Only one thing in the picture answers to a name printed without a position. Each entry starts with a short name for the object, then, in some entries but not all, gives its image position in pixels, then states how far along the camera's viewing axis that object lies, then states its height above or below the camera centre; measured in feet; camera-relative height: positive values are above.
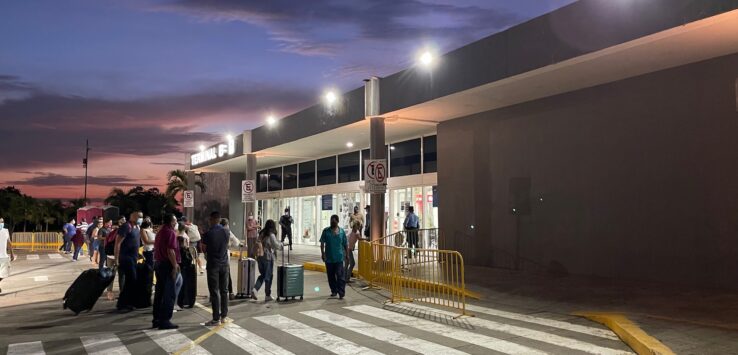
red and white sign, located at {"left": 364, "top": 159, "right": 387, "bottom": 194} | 51.78 +3.85
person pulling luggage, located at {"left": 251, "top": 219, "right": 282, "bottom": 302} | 39.50 -2.39
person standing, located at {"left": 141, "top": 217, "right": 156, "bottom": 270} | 36.68 -1.35
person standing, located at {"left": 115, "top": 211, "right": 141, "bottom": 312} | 35.60 -2.40
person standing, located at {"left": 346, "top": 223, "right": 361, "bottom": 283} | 47.92 -2.43
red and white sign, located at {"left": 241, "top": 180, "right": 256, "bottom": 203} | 79.41 +3.97
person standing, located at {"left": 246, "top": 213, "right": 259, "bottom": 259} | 62.81 -1.21
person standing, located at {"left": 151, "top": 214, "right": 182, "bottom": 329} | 29.40 -2.94
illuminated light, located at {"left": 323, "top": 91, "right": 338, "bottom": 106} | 65.46 +14.06
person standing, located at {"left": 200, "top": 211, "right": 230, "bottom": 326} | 30.58 -2.58
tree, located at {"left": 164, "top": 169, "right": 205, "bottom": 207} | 160.56 +10.46
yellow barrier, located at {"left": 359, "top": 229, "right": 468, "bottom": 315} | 38.29 -4.57
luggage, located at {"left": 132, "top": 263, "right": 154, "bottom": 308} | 35.81 -4.22
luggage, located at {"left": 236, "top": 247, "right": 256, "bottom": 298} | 39.88 -4.28
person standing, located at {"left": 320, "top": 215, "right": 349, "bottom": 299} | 39.40 -2.77
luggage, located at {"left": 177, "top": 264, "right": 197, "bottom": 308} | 36.16 -4.45
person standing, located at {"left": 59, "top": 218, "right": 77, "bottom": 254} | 88.15 -2.39
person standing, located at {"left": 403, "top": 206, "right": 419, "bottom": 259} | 59.11 -1.08
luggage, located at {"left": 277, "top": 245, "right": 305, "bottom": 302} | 38.63 -4.29
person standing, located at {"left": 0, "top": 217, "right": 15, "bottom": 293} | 41.16 -2.24
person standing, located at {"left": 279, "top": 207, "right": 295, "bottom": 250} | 80.45 -0.73
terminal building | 38.70 +6.89
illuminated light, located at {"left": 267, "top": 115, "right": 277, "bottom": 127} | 81.05 +14.14
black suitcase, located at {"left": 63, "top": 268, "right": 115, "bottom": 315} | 33.91 -4.21
